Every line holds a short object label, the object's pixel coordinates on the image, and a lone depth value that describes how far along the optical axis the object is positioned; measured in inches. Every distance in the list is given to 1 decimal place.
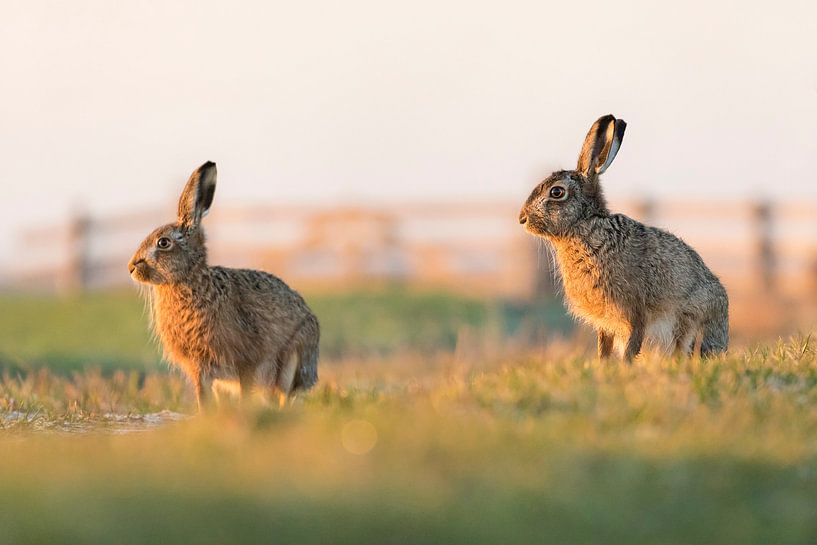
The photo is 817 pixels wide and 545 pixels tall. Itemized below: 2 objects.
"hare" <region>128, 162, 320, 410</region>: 657.0
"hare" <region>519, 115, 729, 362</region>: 684.1
